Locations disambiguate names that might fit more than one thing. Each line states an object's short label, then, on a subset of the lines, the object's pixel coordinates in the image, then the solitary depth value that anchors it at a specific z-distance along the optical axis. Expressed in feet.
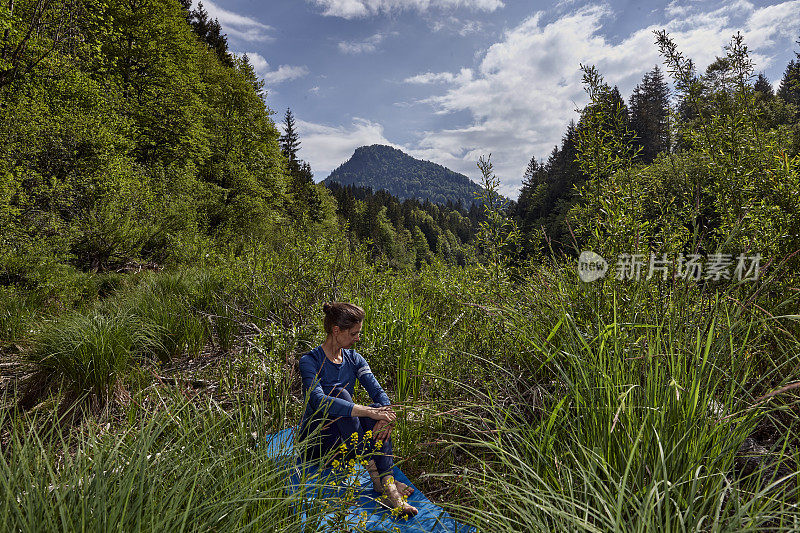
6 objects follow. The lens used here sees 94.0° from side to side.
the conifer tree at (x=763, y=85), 141.34
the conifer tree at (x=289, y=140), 163.32
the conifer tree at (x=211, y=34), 88.22
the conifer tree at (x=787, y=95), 119.39
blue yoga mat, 5.37
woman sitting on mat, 8.39
